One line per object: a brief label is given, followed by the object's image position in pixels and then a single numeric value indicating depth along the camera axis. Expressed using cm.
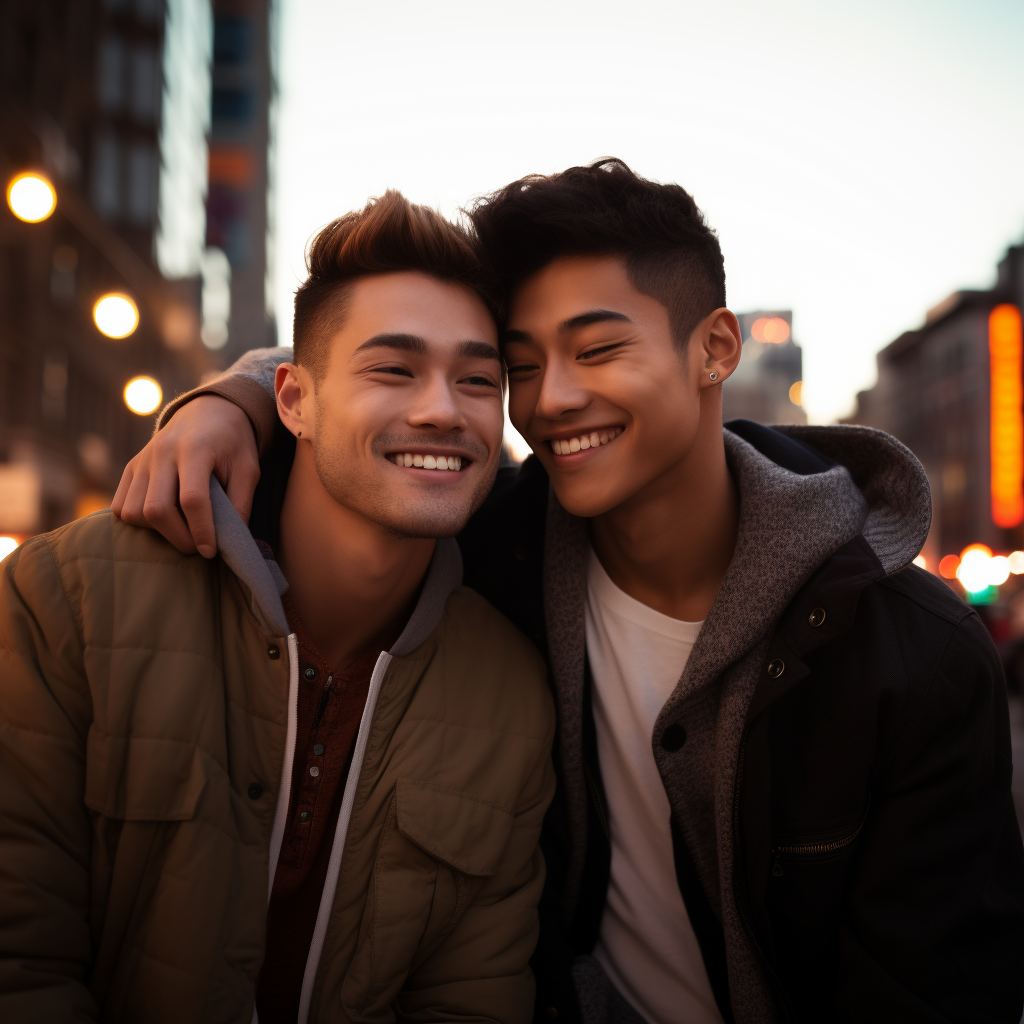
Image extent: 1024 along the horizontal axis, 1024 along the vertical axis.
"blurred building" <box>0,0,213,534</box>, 1997
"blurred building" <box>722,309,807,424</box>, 11381
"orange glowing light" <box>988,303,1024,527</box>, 3788
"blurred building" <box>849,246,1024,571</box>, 3828
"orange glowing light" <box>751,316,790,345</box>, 11912
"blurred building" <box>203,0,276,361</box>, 3878
